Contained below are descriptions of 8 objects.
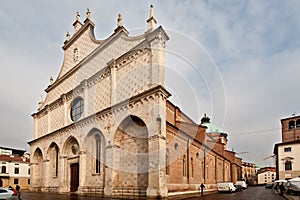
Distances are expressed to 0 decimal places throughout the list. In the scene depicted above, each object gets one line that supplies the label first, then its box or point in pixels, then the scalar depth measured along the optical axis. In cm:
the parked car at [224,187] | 3350
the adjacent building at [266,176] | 10138
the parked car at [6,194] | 1720
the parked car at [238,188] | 3972
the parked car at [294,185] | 2642
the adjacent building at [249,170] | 10858
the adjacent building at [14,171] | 5178
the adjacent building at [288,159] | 5241
